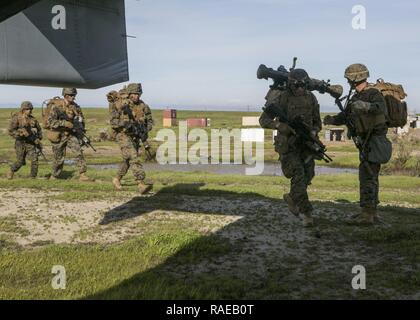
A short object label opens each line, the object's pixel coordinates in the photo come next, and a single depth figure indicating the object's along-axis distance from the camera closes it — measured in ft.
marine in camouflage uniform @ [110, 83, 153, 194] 36.32
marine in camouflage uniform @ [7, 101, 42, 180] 45.83
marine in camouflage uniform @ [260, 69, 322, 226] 23.65
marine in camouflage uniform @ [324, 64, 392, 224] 24.25
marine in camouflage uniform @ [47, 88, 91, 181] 43.11
